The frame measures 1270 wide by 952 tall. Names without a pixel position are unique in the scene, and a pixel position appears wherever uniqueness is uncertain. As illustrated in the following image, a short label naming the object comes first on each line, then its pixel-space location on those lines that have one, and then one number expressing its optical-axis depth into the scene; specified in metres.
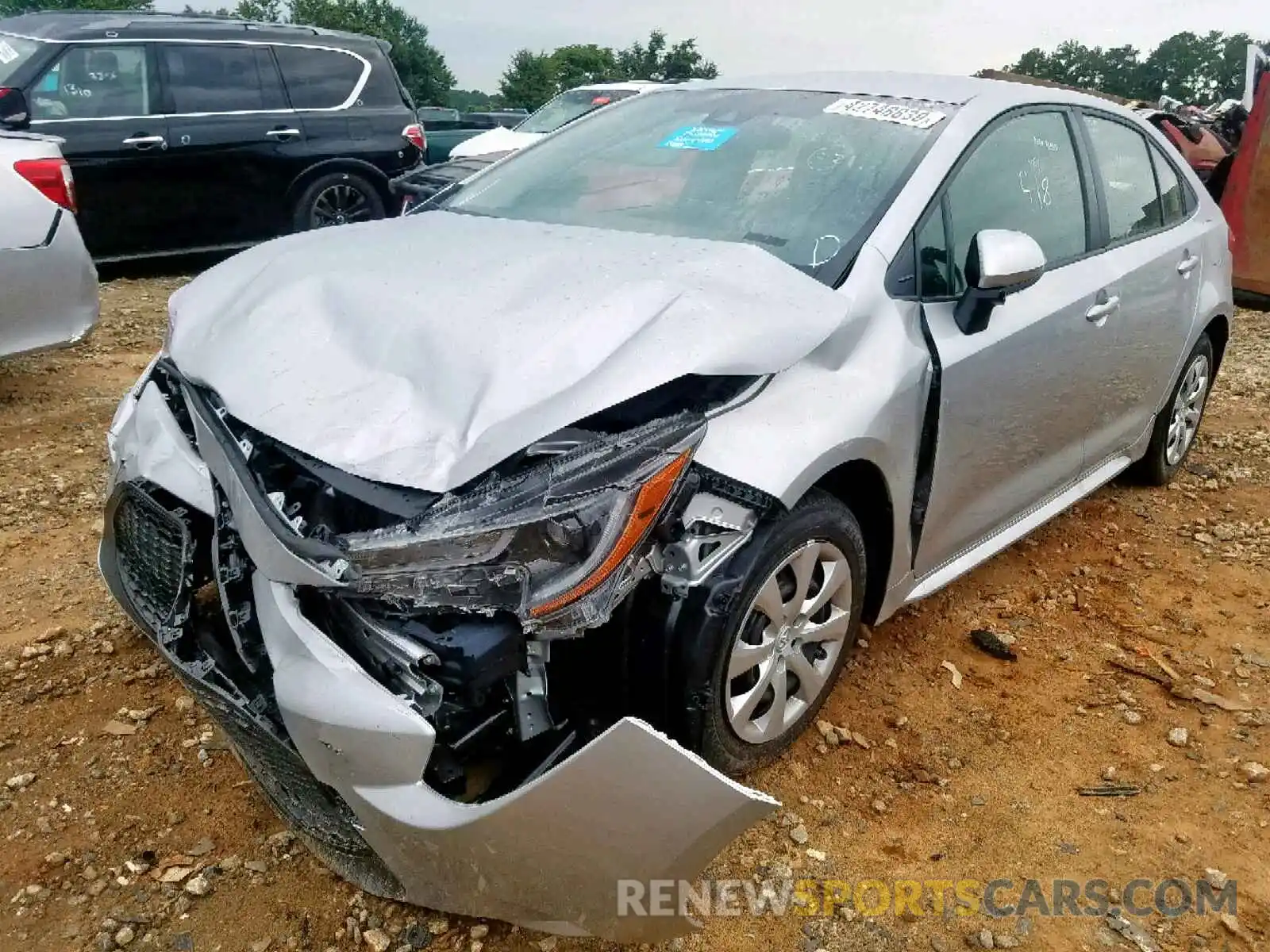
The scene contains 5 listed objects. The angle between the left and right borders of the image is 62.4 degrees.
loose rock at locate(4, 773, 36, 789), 2.42
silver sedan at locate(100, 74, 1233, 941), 1.80
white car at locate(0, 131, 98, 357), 4.41
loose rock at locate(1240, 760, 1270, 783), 2.68
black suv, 7.13
